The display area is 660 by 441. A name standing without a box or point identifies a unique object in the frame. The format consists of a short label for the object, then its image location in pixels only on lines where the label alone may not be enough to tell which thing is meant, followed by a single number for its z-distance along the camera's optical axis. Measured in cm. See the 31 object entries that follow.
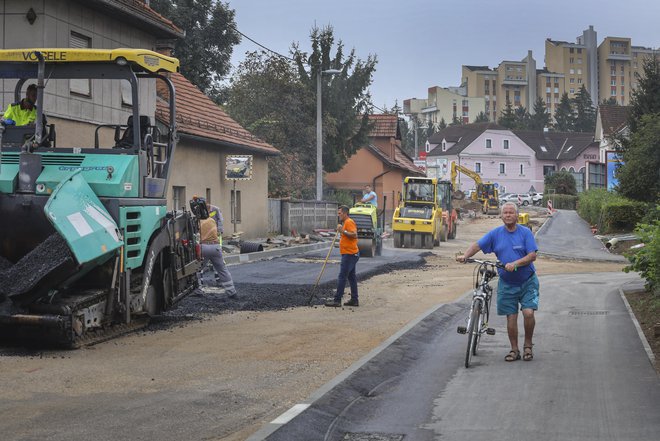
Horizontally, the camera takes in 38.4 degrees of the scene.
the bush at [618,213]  3972
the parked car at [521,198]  9316
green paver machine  1034
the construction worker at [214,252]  1638
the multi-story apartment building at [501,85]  19175
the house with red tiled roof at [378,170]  6656
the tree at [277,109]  5247
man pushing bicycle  1069
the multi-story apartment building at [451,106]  18212
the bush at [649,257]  1312
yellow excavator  7662
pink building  11412
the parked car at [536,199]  9454
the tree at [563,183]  9362
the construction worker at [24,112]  1197
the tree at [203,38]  4738
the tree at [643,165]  3428
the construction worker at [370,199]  3231
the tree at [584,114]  15162
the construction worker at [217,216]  1797
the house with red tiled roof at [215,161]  3086
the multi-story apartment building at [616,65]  18962
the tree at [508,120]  13462
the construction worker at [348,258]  1653
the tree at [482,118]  15575
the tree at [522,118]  14162
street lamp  3806
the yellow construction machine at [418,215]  3856
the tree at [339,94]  5388
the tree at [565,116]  15338
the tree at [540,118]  15162
